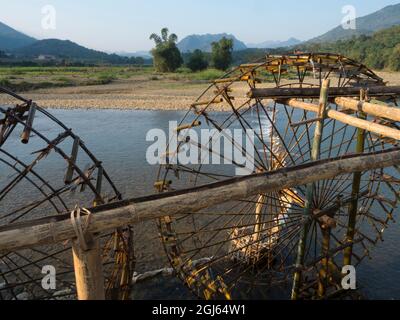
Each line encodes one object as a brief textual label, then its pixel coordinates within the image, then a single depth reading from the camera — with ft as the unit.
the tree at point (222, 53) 221.87
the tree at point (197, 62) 235.40
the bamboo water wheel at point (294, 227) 20.88
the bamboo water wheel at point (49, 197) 17.51
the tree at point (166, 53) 231.09
